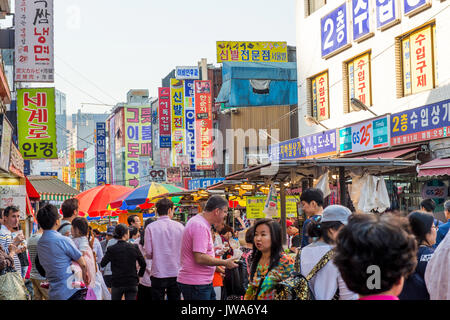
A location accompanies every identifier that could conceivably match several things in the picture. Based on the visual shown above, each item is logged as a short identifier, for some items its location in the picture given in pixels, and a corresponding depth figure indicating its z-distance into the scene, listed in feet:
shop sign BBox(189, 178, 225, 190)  113.29
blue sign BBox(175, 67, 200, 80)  160.15
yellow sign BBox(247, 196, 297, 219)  50.34
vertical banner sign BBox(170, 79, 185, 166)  130.31
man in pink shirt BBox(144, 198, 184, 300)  27.84
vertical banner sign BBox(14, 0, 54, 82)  51.55
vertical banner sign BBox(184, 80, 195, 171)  125.80
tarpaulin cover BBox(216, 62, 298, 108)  118.11
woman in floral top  16.33
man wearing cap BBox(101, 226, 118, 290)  35.37
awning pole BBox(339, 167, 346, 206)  32.78
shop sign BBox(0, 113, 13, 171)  41.54
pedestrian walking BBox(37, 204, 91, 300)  22.04
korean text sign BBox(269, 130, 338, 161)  68.04
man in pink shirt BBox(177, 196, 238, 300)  22.53
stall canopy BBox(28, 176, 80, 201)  80.84
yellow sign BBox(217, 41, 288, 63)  123.65
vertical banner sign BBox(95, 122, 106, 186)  203.18
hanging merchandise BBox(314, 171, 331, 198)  32.63
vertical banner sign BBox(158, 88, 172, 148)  143.43
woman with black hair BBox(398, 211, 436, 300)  16.53
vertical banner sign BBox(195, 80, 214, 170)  124.16
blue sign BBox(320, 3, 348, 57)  68.23
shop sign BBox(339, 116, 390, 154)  56.65
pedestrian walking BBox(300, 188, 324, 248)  20.62
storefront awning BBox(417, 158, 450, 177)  43.50
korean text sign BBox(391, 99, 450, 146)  47.78
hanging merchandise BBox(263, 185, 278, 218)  43.78
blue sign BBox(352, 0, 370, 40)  62.69
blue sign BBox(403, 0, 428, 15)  53.47
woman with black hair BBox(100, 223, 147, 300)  30.60
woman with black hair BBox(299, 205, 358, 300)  15.24
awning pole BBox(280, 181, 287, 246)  44.04
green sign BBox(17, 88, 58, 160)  53.88
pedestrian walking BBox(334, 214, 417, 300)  8.52
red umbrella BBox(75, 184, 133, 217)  58.70
